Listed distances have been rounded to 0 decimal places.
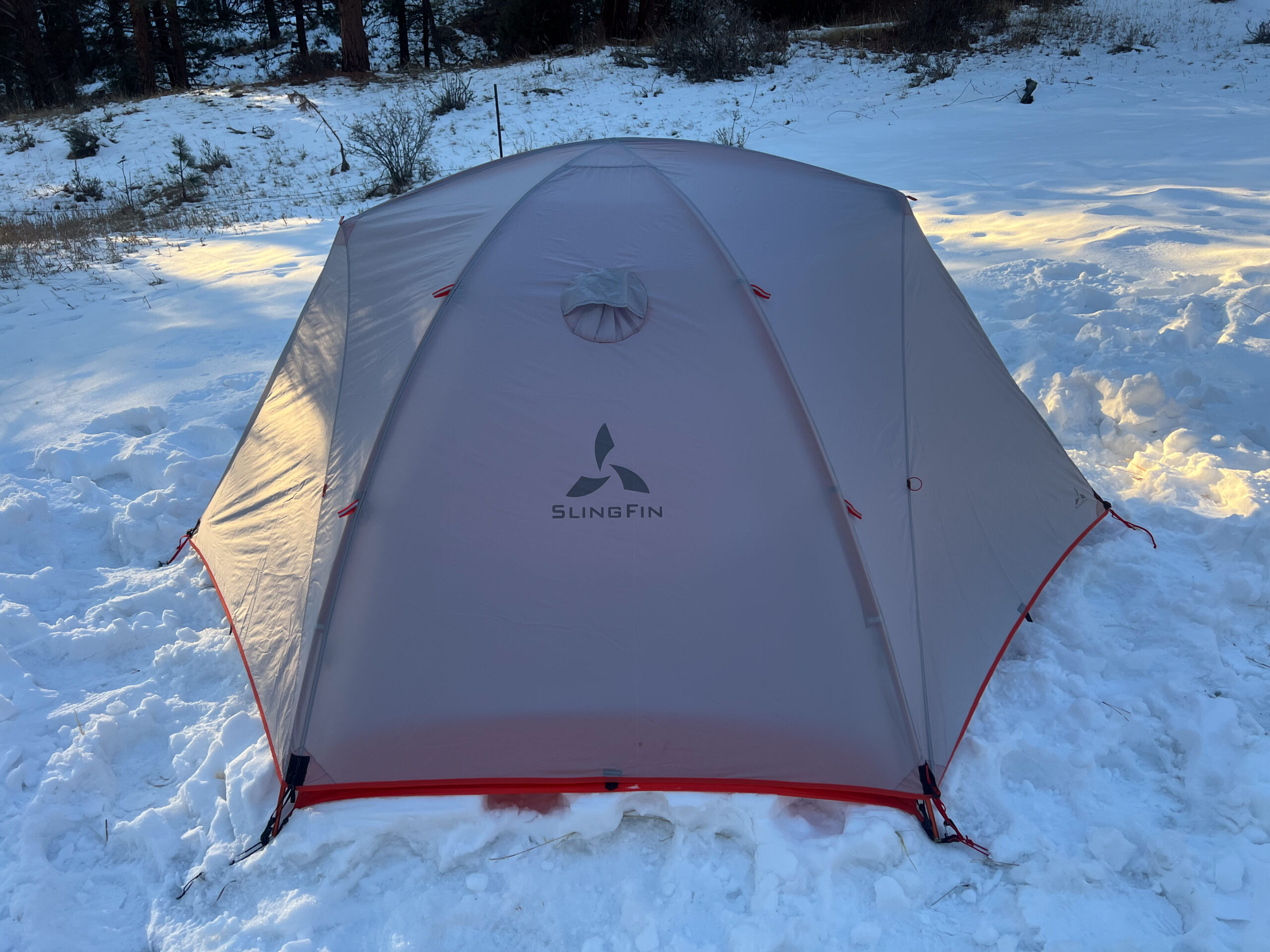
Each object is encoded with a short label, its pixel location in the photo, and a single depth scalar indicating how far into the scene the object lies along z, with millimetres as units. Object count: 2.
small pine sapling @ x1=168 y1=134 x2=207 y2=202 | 12633
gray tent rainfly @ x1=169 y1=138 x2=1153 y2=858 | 2623
